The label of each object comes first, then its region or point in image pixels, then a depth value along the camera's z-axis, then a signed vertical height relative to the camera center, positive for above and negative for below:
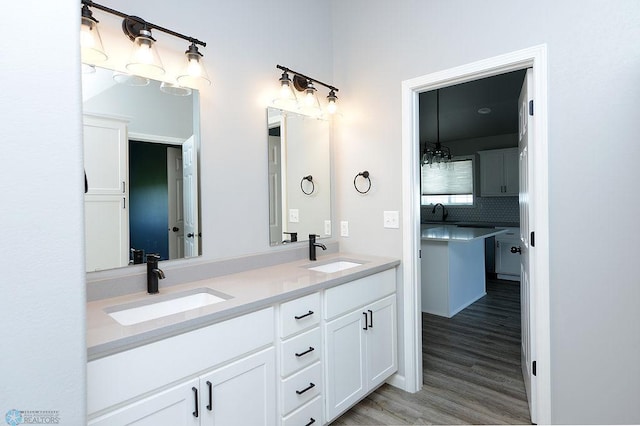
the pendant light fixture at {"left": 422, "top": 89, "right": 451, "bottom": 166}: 5.21 +0.86
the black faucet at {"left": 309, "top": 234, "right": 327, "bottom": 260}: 2.44 -0.24
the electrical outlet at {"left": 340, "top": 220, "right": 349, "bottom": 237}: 2.70 -0.13
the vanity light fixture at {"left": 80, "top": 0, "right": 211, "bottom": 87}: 1.43 +0.75
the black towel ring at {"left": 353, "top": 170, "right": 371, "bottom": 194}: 2.53 +0.25
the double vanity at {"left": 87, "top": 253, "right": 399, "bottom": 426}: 1.13 -0.56
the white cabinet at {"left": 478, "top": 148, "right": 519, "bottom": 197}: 6.11 +0.67
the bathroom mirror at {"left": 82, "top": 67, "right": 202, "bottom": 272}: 1.55 +0.22
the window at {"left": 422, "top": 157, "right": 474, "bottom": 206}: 6.91 +0.56
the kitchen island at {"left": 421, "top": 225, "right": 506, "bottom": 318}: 3.76 -0.70
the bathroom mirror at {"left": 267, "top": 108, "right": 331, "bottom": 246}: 2.31 +0.25
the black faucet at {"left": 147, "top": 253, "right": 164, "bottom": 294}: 1.62 -0.29
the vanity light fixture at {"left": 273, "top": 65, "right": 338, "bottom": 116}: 2.26 +0.81
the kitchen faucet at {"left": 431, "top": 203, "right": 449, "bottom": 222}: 7.27 -0.07
